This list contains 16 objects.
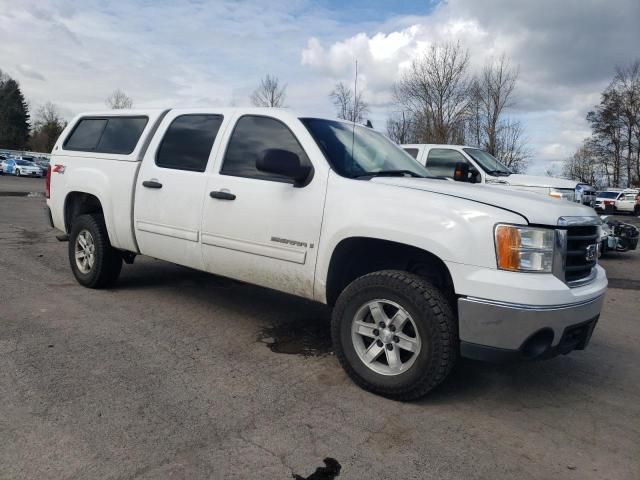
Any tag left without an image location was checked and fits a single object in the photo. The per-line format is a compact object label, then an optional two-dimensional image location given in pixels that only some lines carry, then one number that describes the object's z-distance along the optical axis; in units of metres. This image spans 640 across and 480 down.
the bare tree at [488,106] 35.06
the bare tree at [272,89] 43.34
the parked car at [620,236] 10.59
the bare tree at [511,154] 38.44
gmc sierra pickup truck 3.12
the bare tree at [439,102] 34.72
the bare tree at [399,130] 34.31
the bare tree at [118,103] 66.22
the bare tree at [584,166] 65.06
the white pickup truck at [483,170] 9.63
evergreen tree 77.38
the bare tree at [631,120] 55.94
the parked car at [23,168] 40.66
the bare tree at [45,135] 82.44
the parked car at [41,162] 42.47
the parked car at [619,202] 34.38
